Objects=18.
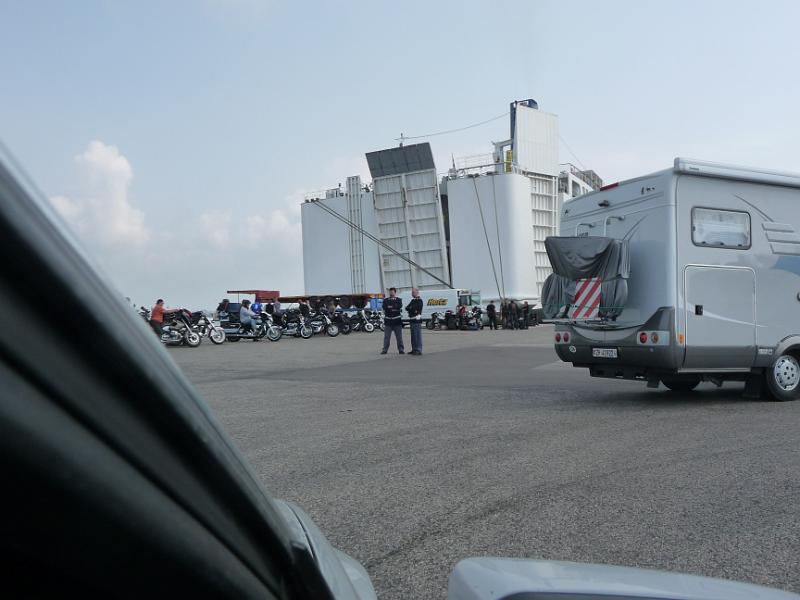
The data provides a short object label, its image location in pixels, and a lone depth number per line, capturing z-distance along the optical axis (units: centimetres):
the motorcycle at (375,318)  3300
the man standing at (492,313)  3591
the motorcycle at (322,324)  2698
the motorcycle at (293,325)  2602
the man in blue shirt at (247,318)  2354
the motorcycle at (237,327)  2384
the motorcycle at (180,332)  2108
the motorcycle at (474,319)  3591
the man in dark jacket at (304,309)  2683
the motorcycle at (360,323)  3198
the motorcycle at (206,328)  2214
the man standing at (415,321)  1692
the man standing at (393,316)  1739
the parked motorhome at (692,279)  771
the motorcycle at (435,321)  3747
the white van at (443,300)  3806
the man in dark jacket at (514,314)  3525
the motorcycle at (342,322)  2876
